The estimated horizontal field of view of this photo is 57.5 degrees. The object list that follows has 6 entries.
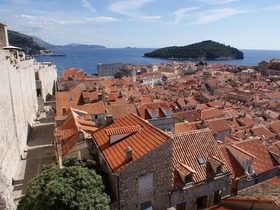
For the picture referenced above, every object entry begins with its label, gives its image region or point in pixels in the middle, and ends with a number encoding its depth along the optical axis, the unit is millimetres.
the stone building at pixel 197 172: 14113
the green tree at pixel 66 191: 11242
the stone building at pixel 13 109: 18047
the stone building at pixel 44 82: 42478
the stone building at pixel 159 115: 29516
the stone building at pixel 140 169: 12250
